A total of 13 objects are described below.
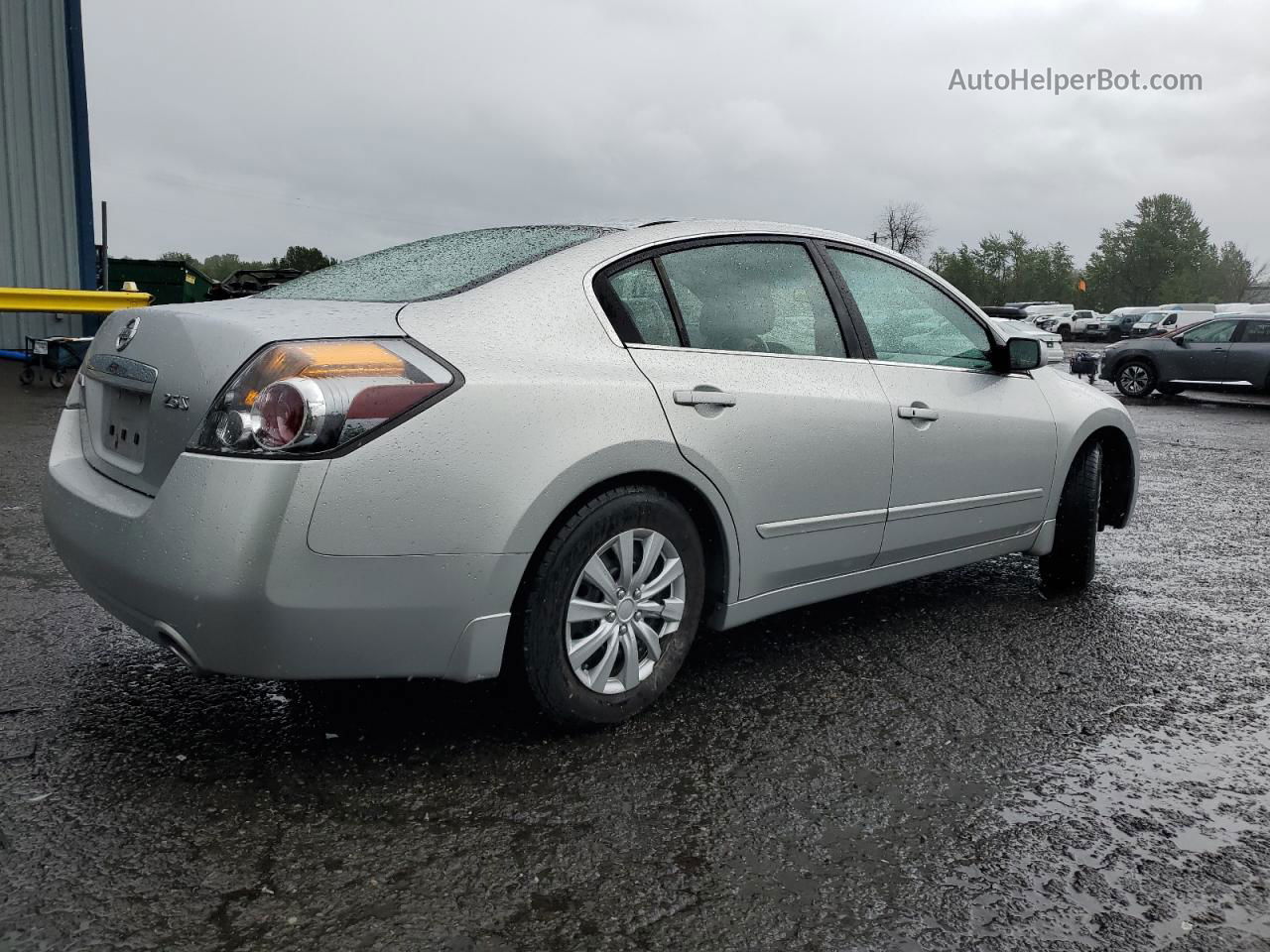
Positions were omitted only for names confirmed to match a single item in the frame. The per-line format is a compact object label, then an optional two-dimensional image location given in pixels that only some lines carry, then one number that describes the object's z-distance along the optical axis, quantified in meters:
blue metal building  15.34
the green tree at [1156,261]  93.69
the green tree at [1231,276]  95.56
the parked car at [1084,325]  60.44
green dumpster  20.72
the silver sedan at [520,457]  2.50
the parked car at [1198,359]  17.69
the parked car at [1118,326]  56.81
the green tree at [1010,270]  101.25
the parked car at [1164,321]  45.11
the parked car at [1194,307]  53.26
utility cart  13.49
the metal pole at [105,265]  17.75
